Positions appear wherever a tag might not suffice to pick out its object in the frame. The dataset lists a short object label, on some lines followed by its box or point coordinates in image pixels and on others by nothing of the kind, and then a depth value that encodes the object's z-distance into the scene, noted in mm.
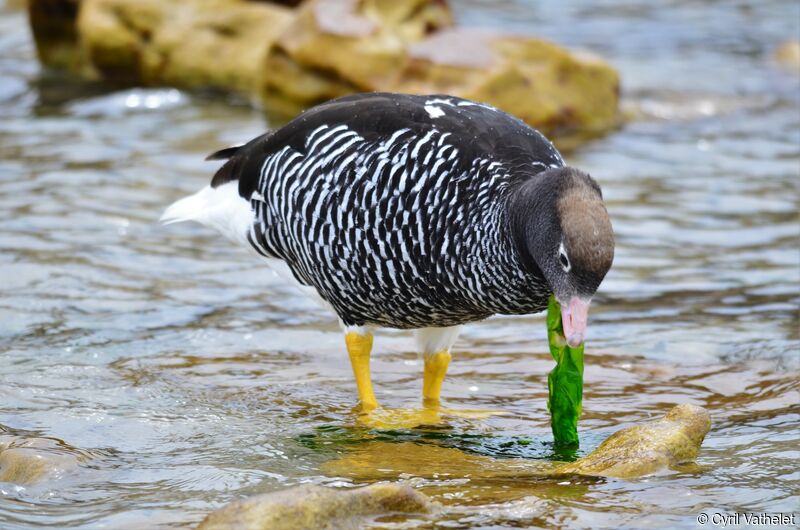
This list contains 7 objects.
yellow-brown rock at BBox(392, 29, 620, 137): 27266
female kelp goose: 11742
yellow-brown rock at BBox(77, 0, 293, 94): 32406
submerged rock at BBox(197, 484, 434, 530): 9852
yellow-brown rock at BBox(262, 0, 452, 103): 28234
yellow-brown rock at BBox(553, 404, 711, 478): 11836
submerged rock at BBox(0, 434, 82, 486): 11875
